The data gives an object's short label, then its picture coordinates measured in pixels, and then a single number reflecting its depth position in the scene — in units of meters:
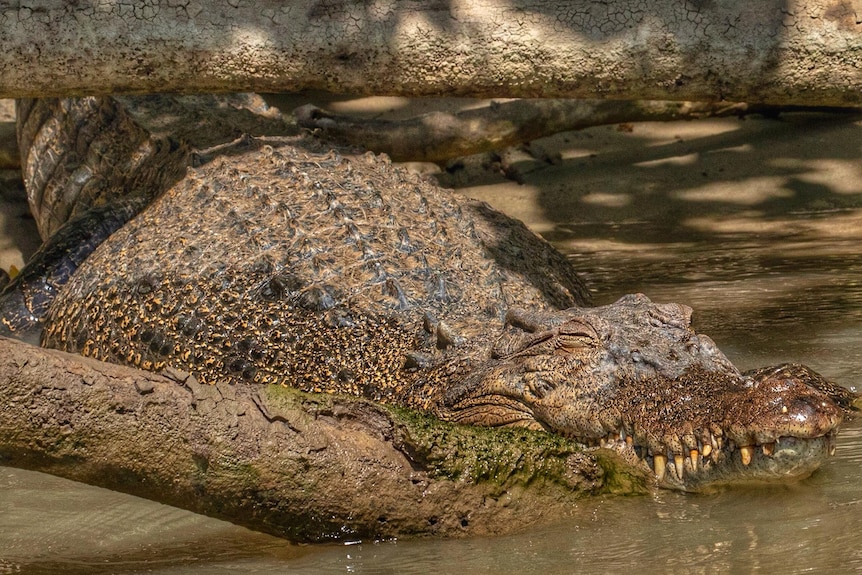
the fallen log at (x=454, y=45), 9.80
